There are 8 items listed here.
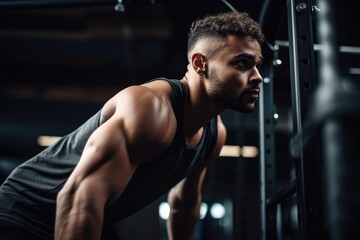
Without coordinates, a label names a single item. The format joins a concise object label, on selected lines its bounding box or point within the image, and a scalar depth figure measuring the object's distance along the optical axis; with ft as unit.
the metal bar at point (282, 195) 5.23
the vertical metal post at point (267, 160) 6.76
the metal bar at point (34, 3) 6.17
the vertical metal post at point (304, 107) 4.26
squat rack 1.74
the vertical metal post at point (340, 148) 1.73
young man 4.18
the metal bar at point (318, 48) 6.19
